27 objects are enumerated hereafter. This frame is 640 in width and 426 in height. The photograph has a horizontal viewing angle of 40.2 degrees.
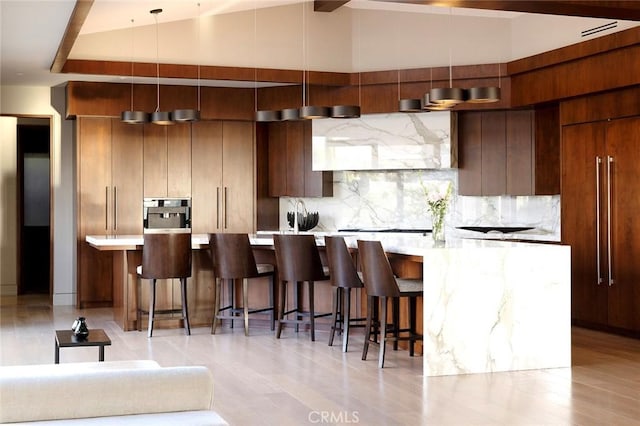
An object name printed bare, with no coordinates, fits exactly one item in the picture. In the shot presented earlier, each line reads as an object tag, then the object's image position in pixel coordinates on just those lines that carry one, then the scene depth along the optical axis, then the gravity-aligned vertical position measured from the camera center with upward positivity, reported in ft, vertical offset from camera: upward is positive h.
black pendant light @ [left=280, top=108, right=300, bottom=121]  26.78 +3.00
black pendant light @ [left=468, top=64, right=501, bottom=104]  22.49 +2.97
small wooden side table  16.10 -2.36
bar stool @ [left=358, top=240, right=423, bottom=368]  20.49 -1.77
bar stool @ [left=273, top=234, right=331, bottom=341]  24.57 -1.43
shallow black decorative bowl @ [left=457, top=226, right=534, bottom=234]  31.83 -0.69
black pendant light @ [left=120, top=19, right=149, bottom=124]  28.22 +3.12
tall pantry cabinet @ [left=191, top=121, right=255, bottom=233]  34.73 +1.43
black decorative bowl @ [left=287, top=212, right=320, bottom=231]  34.40 -0.40
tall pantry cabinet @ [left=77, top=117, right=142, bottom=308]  32.99 +0.80
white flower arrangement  23.13 -0.02
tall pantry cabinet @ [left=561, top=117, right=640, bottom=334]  25.32 -0.33
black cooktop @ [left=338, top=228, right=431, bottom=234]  33.70 -0.75
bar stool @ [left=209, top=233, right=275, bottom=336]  25.58 -1.40
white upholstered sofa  9.04 -1.94
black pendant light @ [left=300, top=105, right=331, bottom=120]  25.82 +2.94
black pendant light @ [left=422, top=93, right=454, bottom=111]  23.62 +2.89
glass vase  23.20 -0.47
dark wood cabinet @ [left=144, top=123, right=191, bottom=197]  34.01 +2.08
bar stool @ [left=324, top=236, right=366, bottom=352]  22.47 -1.63
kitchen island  19.81 -2.26
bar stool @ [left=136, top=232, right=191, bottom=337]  25.39 -1.32
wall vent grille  25.45 +5.35
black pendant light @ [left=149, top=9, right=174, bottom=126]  27.58 +3.05
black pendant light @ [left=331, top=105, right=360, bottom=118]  25.80 +2.96
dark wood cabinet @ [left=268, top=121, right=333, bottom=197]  34.78 +1.87
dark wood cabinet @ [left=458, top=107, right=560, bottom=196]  31.07 +2.09
